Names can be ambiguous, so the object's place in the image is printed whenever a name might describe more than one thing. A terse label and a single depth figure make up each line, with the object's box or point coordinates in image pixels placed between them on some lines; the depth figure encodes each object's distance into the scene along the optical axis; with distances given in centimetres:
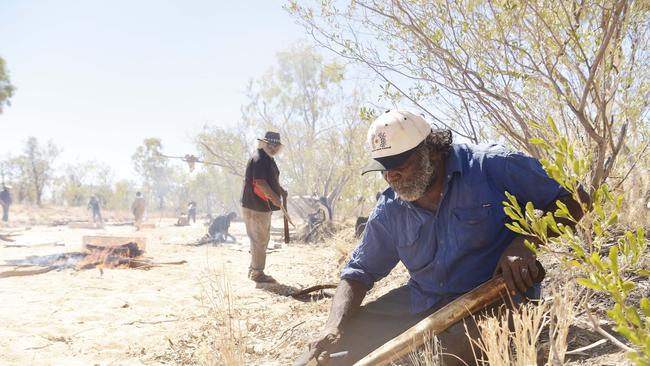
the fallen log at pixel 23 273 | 572
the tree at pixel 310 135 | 1701
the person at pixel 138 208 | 1666
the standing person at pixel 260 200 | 531
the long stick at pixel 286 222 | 590
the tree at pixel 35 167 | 3912
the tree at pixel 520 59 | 323
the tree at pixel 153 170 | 5643
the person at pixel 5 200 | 1898
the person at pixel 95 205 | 1980
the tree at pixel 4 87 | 2052
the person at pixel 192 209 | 2464
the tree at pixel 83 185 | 4272
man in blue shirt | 206
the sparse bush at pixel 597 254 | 80
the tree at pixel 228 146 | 1927
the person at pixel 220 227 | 1139
